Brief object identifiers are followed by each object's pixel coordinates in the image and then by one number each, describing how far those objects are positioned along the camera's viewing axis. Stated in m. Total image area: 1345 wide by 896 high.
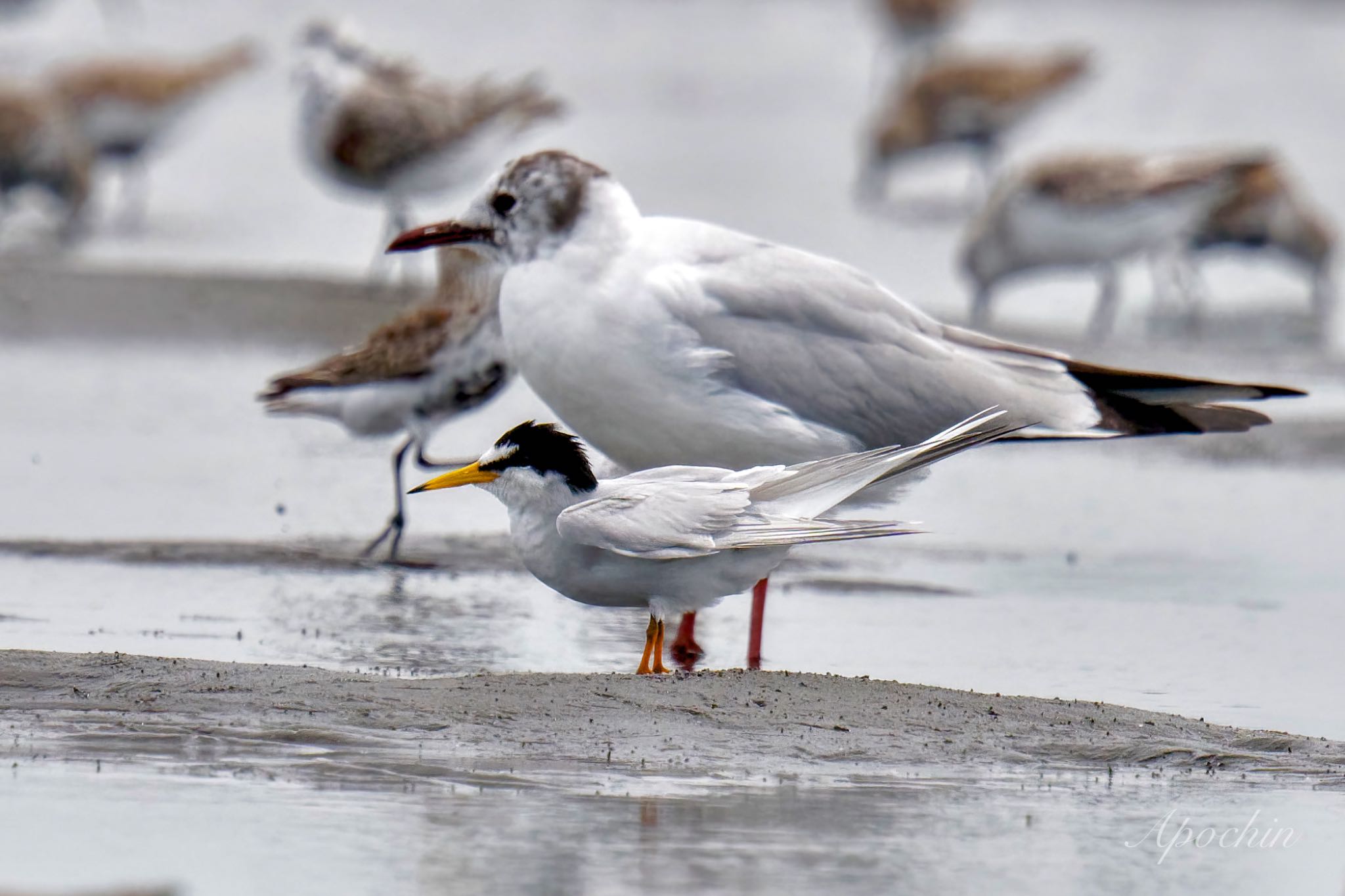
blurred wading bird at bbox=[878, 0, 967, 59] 21.09
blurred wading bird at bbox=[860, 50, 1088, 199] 17.89
